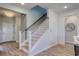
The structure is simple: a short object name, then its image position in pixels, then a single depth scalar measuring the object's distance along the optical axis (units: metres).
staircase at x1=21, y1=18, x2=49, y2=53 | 2.83
